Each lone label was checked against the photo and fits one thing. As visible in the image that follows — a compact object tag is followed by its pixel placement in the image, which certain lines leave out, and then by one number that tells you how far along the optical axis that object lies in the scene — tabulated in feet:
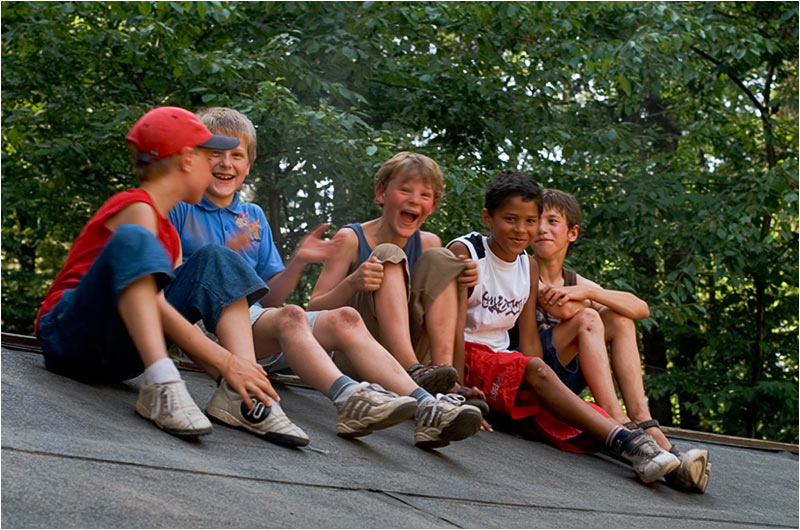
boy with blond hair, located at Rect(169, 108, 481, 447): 18.99
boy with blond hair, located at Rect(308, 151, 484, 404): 22.70
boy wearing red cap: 16.10
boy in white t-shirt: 24.82
